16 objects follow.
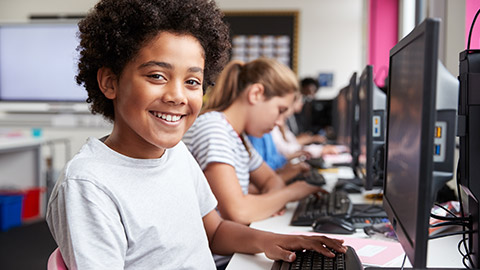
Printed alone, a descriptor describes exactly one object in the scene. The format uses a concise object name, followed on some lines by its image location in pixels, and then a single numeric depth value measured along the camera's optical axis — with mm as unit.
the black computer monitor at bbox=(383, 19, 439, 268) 648
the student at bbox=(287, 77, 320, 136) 4949
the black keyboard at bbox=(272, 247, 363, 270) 972
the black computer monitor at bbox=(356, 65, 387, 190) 1448
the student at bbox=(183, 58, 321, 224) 1507
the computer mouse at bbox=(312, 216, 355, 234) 1350
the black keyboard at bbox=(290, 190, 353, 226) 1495
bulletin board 6910
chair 819
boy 845
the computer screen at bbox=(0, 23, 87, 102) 4750
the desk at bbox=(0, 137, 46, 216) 3924
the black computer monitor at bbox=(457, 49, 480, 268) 895
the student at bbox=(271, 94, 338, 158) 3586
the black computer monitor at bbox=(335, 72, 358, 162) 1913
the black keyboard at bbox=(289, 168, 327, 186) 1955
